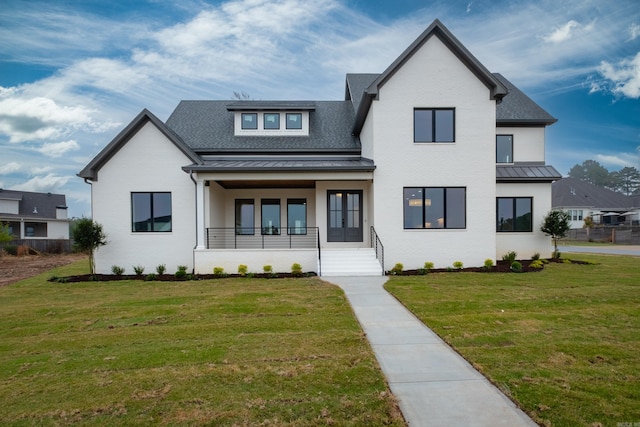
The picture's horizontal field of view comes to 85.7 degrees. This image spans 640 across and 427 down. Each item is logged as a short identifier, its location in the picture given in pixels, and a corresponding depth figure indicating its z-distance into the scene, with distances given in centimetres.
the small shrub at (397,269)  1290
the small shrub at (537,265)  1351
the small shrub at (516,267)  1295
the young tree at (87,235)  1297
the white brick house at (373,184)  1350
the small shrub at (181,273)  1286
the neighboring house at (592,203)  4328
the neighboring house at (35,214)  3272
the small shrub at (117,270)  1365
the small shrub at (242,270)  1317
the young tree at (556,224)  1534
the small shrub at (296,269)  1290
